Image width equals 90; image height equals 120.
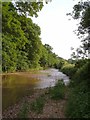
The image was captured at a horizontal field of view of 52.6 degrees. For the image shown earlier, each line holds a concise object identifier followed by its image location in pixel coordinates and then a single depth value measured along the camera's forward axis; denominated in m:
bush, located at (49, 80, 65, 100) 4.96
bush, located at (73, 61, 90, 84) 6.05
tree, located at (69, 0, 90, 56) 5.83
